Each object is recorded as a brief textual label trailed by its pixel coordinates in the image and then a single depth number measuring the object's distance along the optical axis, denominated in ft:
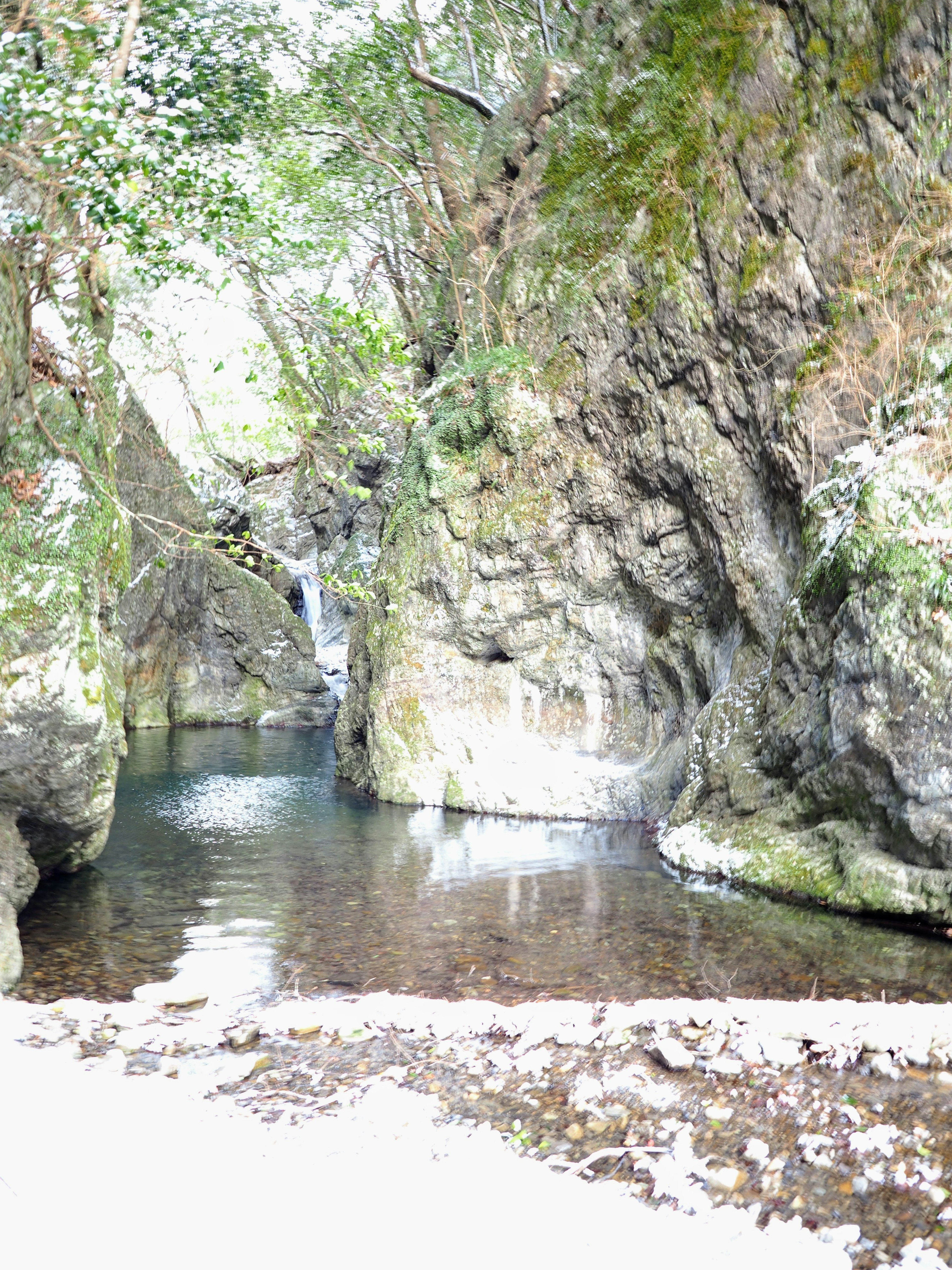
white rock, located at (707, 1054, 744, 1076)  12.98
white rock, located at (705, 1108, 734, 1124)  11.84
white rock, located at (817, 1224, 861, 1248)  9.35
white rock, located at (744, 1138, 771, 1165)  10.98
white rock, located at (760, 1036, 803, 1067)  13.19
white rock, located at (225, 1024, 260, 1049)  14.24
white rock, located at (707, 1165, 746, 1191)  10.37
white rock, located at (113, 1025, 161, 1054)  13.96
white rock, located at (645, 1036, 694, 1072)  13.14
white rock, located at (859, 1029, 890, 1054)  13.47
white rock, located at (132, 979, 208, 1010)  16.48
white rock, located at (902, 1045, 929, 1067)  13.26
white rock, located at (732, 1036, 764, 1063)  13.30
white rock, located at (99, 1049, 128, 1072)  13.04
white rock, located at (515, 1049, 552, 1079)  13.23
